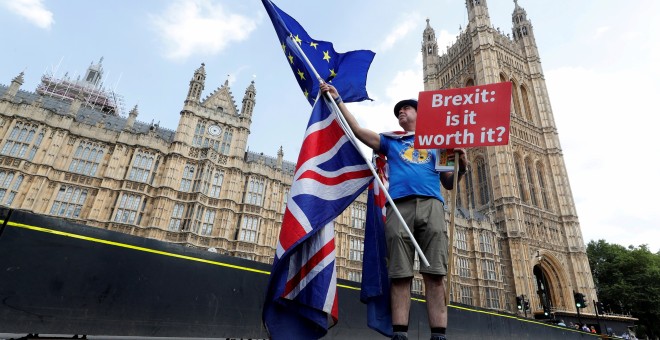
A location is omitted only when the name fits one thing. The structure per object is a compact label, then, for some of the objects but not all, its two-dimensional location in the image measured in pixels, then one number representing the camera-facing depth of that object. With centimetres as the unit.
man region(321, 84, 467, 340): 298
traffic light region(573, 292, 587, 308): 2061
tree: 4047
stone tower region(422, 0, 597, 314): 4019
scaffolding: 4578
